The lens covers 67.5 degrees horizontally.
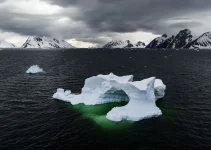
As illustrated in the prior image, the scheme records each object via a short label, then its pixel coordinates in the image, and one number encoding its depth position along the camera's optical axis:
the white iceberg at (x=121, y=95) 28.14
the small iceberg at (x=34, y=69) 63.58
